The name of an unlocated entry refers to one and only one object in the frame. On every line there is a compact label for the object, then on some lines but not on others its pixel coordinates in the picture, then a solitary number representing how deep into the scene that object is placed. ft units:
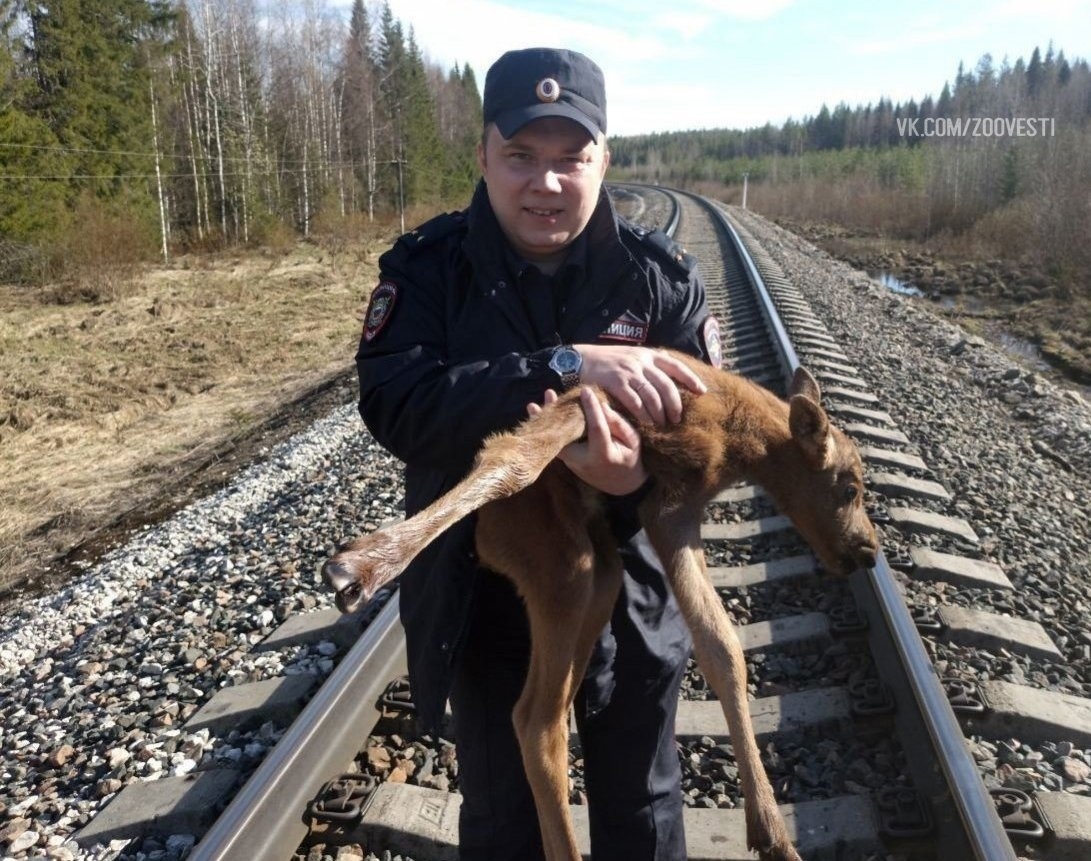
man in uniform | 7.41
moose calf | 7.41
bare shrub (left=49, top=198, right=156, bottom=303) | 62.13
